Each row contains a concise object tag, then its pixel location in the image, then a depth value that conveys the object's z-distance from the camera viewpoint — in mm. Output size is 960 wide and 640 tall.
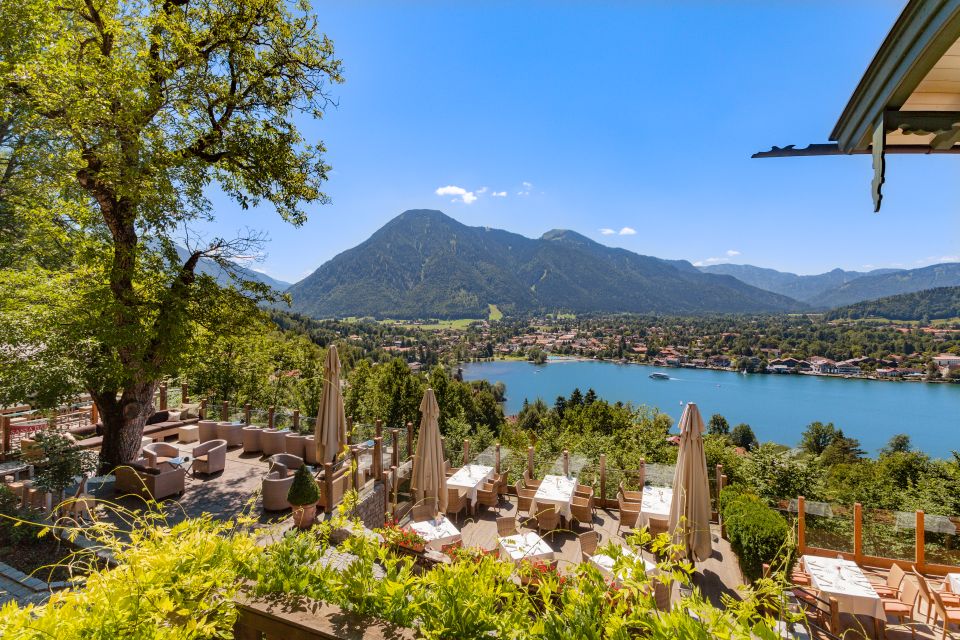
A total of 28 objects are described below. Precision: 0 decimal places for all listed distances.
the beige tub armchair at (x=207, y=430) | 9695
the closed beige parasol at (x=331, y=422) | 7285
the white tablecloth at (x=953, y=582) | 5370
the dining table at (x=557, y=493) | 7375
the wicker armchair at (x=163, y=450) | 8370
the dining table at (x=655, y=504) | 7152
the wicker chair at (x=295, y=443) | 9039
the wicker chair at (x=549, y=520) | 7098
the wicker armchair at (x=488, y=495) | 8117
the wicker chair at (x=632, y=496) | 8045
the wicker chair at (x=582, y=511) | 7573
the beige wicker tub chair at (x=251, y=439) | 9375
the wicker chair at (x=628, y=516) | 7447
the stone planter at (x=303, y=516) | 6285
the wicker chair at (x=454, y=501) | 7777
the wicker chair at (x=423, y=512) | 6605
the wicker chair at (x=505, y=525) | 6465
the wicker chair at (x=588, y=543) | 5869
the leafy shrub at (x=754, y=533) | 5547
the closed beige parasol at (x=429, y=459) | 7039
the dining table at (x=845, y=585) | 4844
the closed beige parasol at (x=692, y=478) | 6113
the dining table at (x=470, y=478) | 7967
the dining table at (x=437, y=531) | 5938
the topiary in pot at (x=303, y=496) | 6164
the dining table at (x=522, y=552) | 5447
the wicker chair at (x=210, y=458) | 8031
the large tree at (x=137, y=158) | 6430
